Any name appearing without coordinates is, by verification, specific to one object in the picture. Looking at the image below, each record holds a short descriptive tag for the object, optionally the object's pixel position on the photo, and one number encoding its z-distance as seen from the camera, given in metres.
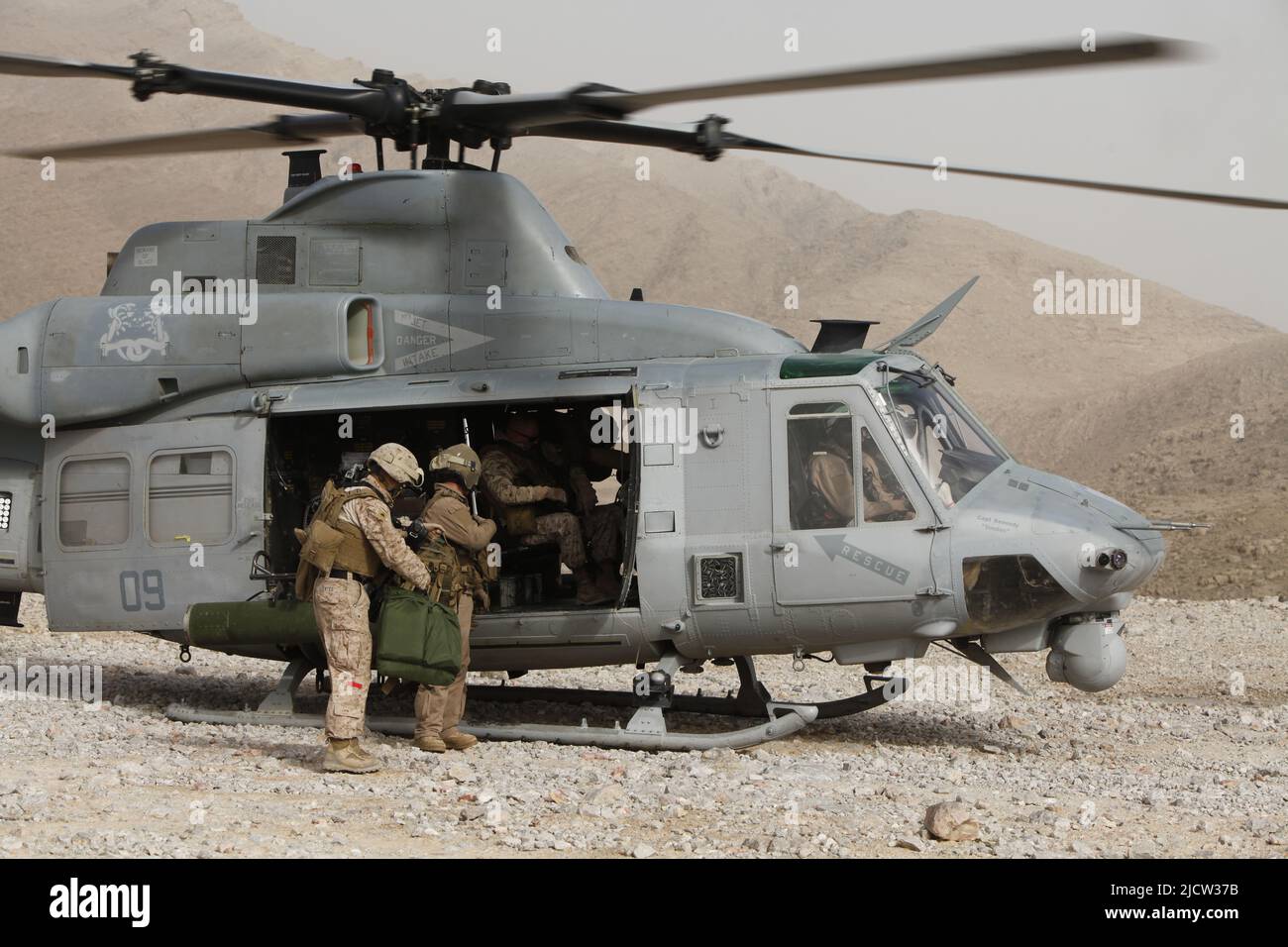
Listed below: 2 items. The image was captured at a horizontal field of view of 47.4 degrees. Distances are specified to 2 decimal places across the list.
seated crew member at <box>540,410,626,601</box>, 8.88
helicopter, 8.10
